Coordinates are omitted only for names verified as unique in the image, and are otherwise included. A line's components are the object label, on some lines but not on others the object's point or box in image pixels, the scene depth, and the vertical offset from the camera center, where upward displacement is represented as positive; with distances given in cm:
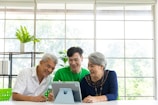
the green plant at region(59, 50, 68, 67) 465 -1
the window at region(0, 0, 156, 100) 497 +47
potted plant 459 +34
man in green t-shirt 277 -15
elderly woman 253 -25
